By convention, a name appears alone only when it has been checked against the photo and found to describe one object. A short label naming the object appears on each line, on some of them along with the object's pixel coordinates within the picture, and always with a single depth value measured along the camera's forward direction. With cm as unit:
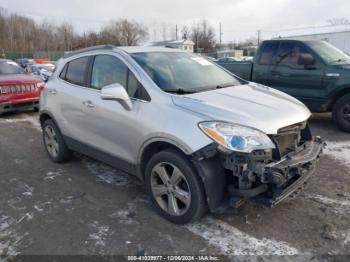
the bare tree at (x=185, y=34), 7486
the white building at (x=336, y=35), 2458
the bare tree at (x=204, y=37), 7081
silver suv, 280
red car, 875
